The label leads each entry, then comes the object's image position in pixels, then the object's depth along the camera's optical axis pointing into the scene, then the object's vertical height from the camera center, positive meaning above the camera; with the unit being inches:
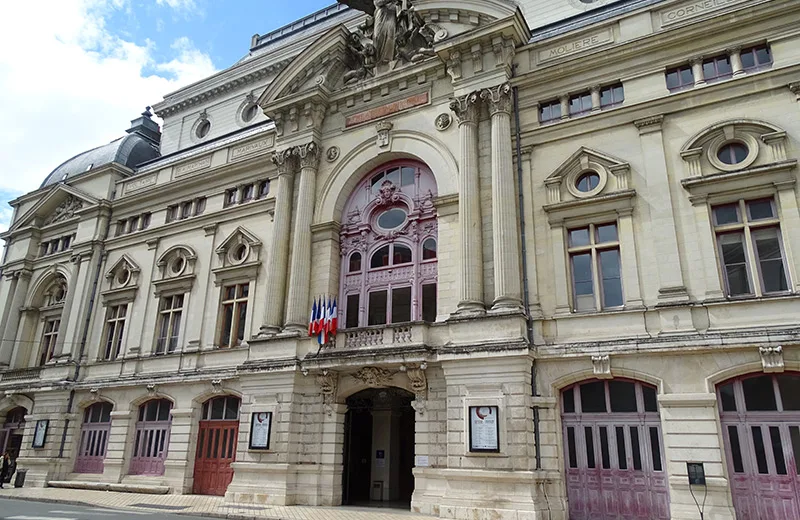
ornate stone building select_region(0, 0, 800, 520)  593.3 +212.8
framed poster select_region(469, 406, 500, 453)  625.0 +29.9
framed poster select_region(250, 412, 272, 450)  768.1 +31.4
